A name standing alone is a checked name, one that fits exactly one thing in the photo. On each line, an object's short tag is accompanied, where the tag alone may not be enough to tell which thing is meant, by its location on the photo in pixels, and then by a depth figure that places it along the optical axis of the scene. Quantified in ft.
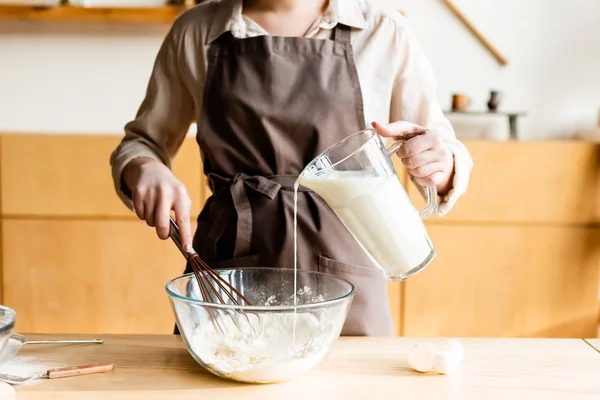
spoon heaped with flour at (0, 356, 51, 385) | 2.79
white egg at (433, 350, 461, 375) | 2.83
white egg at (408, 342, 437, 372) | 2.85
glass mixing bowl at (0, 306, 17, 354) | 2.44
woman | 3.97
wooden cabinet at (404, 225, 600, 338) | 7.92
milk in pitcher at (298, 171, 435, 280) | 2.94
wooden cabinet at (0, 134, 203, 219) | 7.91
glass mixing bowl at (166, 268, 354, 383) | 2.67
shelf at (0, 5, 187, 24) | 8.59
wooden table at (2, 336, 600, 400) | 2.65
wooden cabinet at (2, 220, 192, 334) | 7.98
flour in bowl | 2.68
